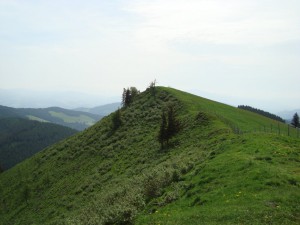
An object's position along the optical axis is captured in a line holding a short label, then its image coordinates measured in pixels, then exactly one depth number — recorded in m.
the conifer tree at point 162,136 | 46.84
